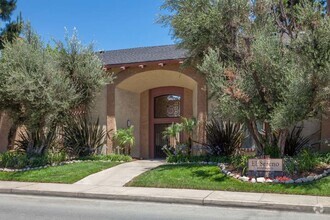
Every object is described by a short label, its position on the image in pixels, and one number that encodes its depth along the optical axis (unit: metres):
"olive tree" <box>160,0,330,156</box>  11.16
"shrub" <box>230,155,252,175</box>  12.41
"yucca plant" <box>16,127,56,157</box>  16.64
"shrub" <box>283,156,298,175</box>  11.82
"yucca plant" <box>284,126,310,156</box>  15.07
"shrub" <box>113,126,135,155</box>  19.73
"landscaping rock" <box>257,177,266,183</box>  11.38
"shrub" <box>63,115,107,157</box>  18.44
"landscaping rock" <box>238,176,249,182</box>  11.65
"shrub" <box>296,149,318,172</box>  11.95
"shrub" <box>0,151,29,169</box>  15.51
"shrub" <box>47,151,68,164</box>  16.17
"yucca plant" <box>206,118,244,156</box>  16.14
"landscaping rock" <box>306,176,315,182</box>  11.23
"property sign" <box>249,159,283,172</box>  11.71
